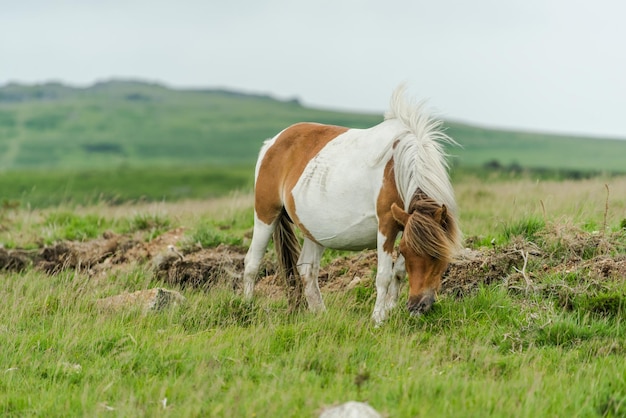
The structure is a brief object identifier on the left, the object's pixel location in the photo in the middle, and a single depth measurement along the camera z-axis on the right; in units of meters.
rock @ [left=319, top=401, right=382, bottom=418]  9.86
